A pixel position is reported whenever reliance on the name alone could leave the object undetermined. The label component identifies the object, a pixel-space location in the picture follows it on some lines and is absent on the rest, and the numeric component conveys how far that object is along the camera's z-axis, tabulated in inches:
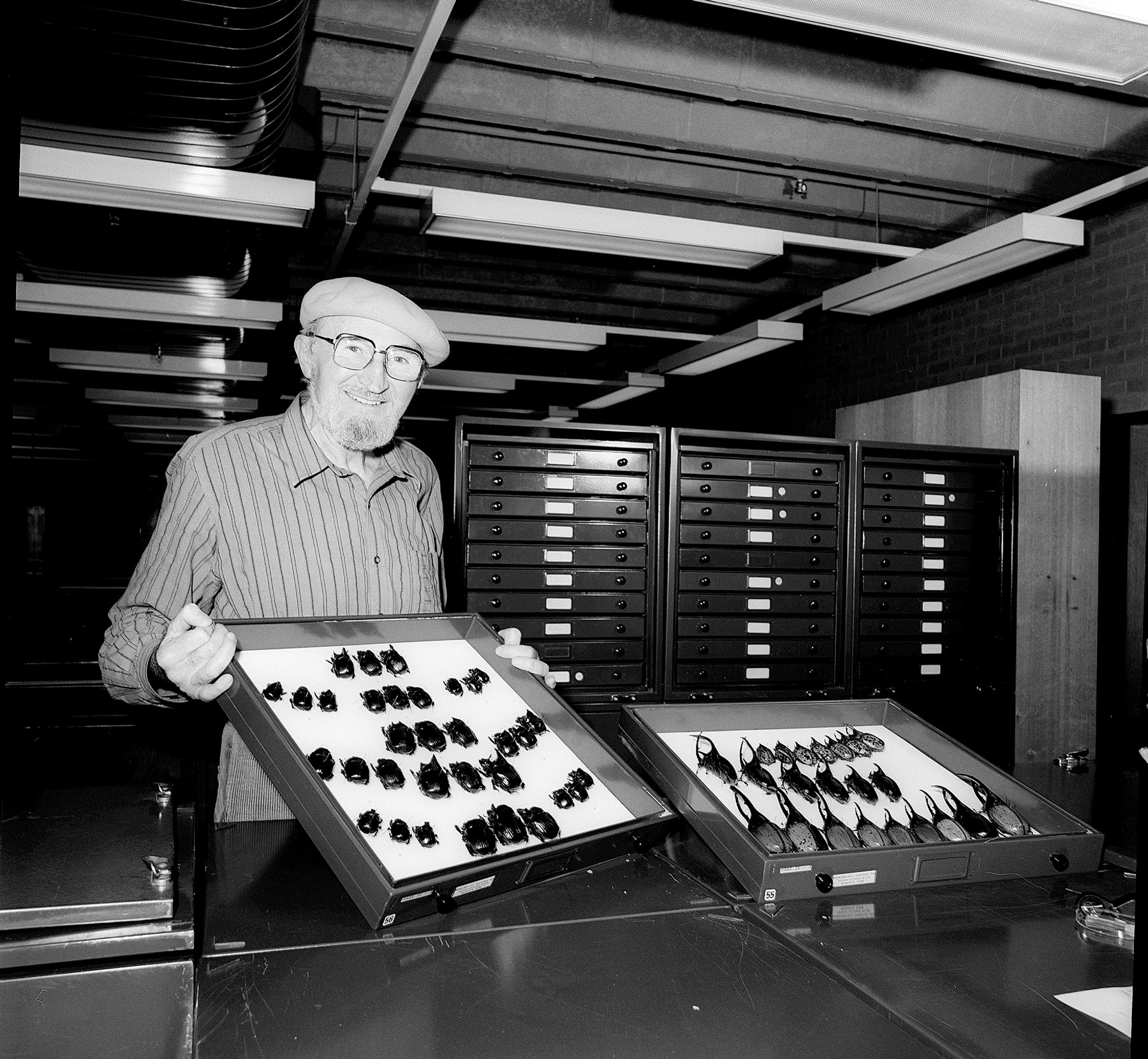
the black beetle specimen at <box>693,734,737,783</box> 56.2
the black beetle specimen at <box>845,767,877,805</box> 56.0
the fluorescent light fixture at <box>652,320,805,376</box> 209.5
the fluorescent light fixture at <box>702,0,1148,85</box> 57.4
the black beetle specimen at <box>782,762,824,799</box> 55.1
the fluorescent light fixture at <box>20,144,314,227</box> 105.0
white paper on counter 35.7
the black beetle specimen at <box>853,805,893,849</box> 50.2
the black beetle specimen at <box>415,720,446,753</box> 49.5
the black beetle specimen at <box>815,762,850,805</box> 55.5
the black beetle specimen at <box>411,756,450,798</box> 46.4
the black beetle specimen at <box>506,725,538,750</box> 52.7
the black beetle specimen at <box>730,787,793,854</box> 48.1
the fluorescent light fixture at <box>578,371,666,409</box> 297.7
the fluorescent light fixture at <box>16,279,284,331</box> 164.9
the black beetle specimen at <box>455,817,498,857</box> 43.9
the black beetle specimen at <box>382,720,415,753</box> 48.3
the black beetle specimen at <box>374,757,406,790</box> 45.9
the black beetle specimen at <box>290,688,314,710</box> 48.3
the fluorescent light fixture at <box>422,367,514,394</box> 269.9
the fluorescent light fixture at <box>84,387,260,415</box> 272.1
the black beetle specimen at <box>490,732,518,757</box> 51.6
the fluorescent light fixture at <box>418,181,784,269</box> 125.0
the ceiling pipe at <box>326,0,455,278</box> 104.1
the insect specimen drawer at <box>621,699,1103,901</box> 48.1
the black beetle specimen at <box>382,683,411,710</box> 51.9
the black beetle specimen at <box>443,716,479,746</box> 50.8
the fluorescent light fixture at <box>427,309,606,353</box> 205.5
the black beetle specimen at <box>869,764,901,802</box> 56.7
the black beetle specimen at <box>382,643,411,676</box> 54.6
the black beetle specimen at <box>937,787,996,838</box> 52.3
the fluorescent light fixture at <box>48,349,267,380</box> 218.2
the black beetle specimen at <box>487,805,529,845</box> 45.2
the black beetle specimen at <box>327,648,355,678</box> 51.9
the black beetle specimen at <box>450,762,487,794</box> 47.6
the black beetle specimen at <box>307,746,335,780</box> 44.3
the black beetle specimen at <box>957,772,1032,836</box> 53.5
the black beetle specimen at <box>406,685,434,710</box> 52.7
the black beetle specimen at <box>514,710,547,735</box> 54.0
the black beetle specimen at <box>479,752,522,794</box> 48.8
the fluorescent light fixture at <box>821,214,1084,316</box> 129.9
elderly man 63.4
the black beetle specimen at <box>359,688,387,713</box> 50.7
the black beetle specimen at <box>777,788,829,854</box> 48.8
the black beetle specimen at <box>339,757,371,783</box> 45.2
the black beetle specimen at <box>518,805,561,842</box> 46.2
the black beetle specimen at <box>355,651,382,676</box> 53.4
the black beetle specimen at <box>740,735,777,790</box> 55.9
